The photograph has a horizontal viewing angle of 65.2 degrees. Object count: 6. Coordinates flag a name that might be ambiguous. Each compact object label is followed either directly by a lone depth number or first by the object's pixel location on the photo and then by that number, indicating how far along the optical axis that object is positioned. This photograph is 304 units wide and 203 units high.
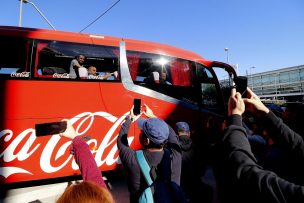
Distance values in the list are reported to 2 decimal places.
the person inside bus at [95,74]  4.96
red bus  4.30
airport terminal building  36.56
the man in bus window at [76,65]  4.80
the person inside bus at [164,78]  5.49
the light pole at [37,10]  13.80
